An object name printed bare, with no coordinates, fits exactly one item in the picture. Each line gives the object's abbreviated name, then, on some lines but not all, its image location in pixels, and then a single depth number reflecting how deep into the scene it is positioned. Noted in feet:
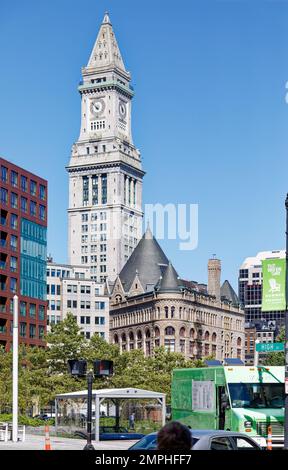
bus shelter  131.03
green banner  102.27
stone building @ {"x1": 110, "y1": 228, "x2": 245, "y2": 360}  577.02
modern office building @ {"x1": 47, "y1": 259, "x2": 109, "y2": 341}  566.77
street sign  112.16
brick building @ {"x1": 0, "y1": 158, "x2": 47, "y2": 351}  390.42
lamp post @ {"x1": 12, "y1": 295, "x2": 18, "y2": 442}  129.90
